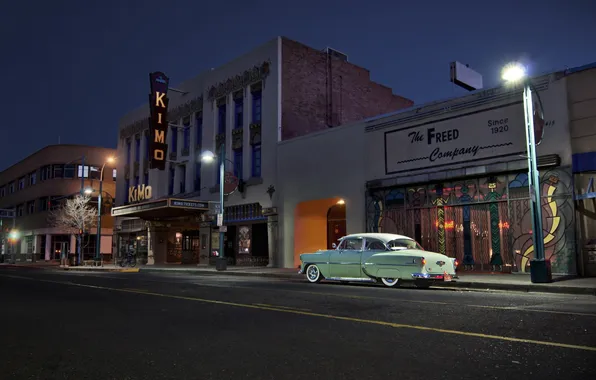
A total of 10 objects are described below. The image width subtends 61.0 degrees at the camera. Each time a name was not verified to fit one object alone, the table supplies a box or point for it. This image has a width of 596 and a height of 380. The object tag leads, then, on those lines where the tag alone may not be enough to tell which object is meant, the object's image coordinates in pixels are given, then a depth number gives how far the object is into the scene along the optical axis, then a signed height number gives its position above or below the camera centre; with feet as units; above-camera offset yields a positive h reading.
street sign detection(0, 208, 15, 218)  210.30 +14.70
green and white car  46.85 -1.83
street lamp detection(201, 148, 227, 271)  85.25 +2.15
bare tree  144.94 +9.24
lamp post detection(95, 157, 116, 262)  122.78 +1.04
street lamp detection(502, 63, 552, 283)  48.91 +5.11
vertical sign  118.32 +29.50
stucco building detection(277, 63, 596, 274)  58.59 +9.63
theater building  96.94 +22.98
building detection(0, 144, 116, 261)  186.60 +21.23
